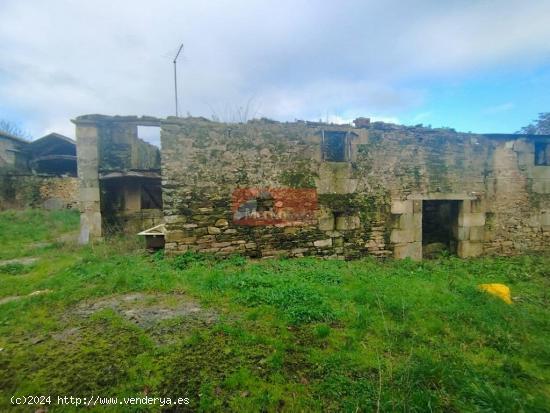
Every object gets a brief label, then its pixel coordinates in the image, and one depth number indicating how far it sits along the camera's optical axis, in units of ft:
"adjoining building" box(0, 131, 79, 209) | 47.01
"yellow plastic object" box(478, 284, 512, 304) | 16.31
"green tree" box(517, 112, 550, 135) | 51.16
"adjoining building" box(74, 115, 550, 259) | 22.31
